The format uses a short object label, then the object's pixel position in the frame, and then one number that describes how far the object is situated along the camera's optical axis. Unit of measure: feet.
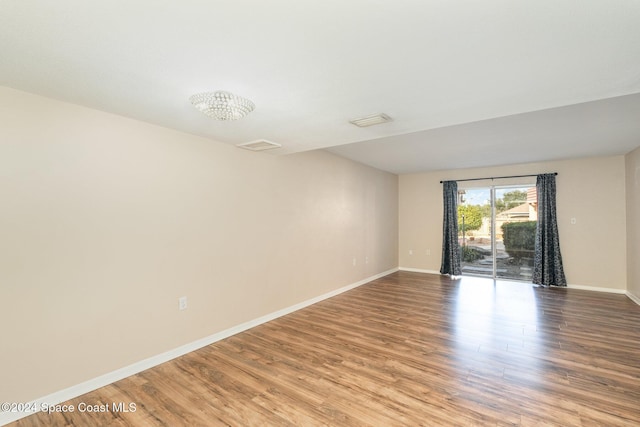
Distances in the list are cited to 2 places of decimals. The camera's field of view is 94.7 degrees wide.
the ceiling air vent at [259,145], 10.89
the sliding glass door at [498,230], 19.94
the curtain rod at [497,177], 19.76
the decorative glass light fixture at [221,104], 6.65
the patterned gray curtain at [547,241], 18.61
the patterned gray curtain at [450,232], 21.81
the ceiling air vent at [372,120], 8.37
